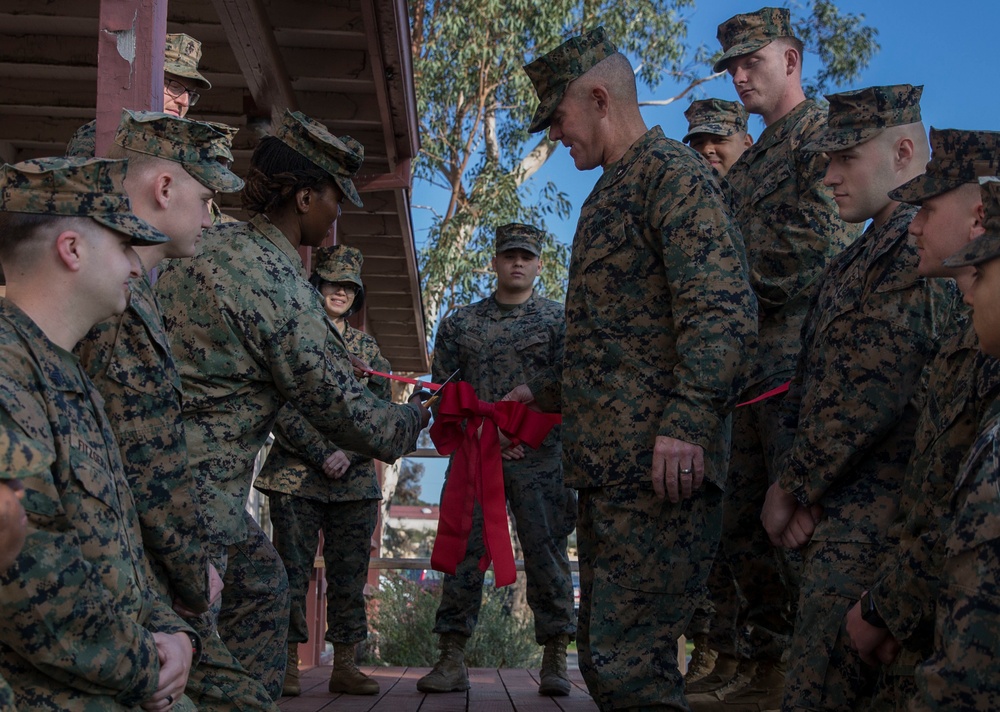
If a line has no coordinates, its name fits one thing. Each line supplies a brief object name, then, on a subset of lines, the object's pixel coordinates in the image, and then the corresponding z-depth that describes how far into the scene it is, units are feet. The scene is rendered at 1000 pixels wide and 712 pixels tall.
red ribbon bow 16.22
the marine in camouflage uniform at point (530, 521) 20.52
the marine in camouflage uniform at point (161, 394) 9.34
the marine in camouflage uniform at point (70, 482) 6.99
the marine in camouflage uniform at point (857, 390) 9.90
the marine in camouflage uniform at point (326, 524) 20.45
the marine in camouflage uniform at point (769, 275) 14.78
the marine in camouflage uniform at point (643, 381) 10.77
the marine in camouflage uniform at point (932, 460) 8.45
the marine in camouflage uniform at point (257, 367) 11.71
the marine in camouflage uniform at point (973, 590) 6.45
